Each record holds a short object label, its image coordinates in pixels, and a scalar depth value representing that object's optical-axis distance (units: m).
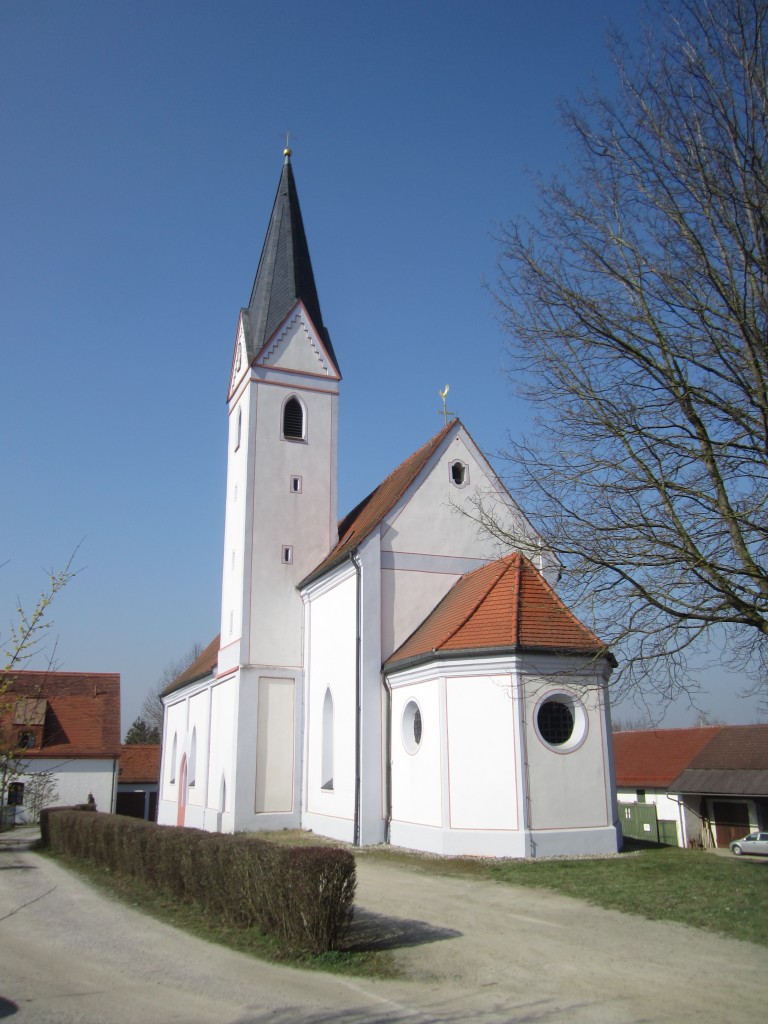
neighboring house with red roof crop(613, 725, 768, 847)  36.44
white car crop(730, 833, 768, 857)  32.41
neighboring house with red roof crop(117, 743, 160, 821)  44.50
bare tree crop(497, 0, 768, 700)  9.00
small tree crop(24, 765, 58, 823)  32.94
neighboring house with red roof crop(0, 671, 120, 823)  34.94
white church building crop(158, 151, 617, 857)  15.83
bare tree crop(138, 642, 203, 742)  77.56
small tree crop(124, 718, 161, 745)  78.44
